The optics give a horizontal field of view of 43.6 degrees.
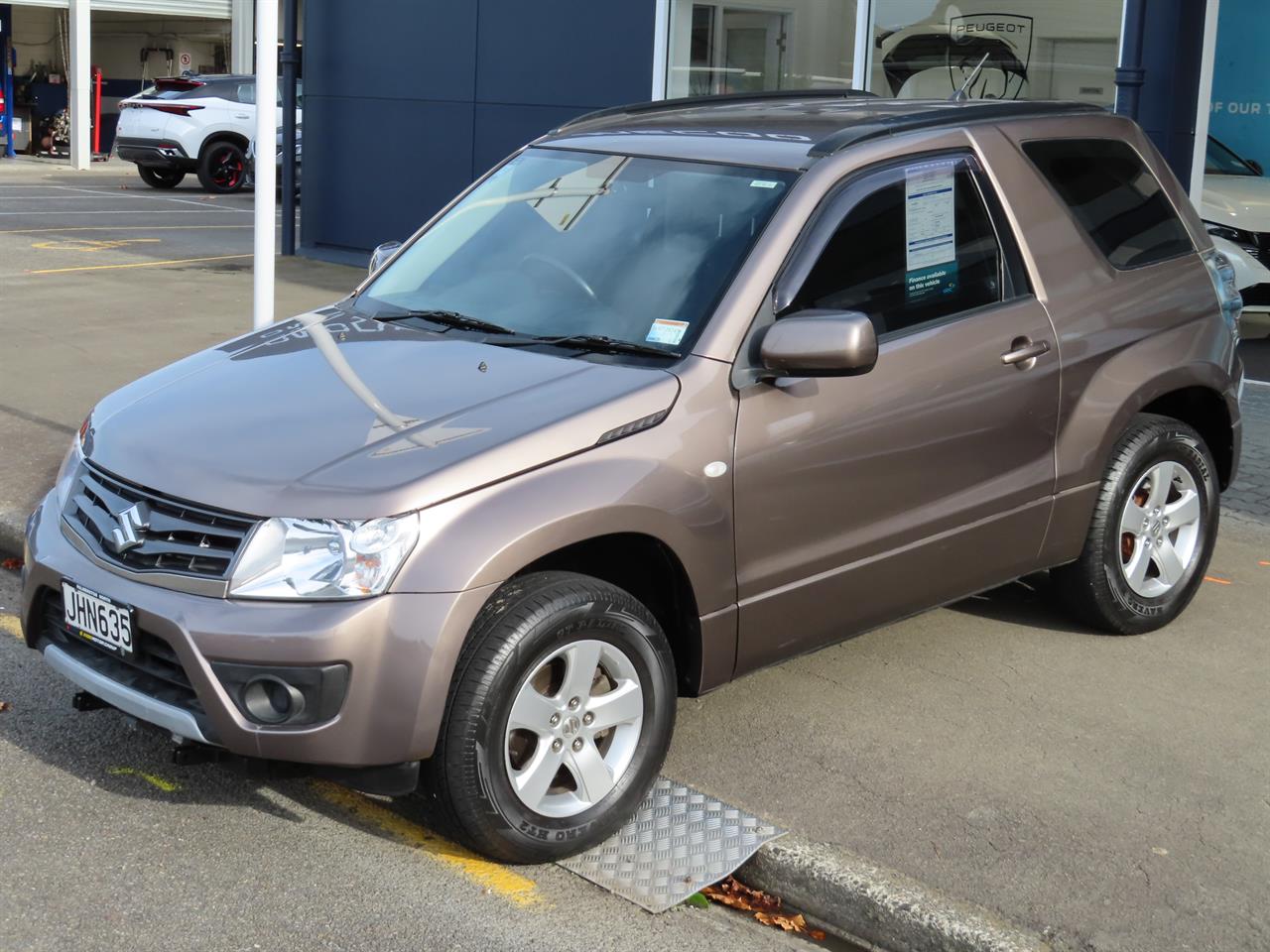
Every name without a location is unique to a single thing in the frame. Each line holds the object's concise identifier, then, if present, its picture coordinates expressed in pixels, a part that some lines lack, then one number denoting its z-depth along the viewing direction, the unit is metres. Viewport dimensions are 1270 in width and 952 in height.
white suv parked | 24.58
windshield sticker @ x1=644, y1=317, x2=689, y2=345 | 4.37
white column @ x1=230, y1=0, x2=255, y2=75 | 34.81
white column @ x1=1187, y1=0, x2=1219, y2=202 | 10.20
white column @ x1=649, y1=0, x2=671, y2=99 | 12.74
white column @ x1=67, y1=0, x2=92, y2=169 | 30.06
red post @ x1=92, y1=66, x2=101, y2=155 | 33.50
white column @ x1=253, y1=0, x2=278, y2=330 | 6.80
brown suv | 3.71
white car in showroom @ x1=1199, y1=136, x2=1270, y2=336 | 11.52
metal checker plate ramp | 3.94
